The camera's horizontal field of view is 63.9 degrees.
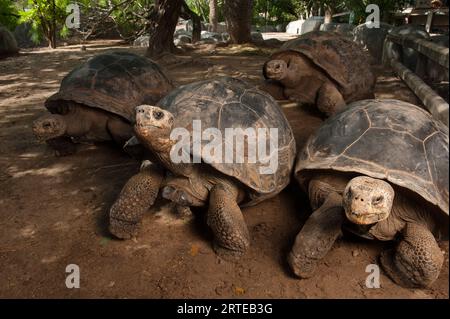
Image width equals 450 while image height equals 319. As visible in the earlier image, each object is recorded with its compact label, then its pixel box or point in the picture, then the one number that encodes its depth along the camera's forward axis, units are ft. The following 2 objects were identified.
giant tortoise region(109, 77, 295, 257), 8.29
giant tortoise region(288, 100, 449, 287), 6.74
